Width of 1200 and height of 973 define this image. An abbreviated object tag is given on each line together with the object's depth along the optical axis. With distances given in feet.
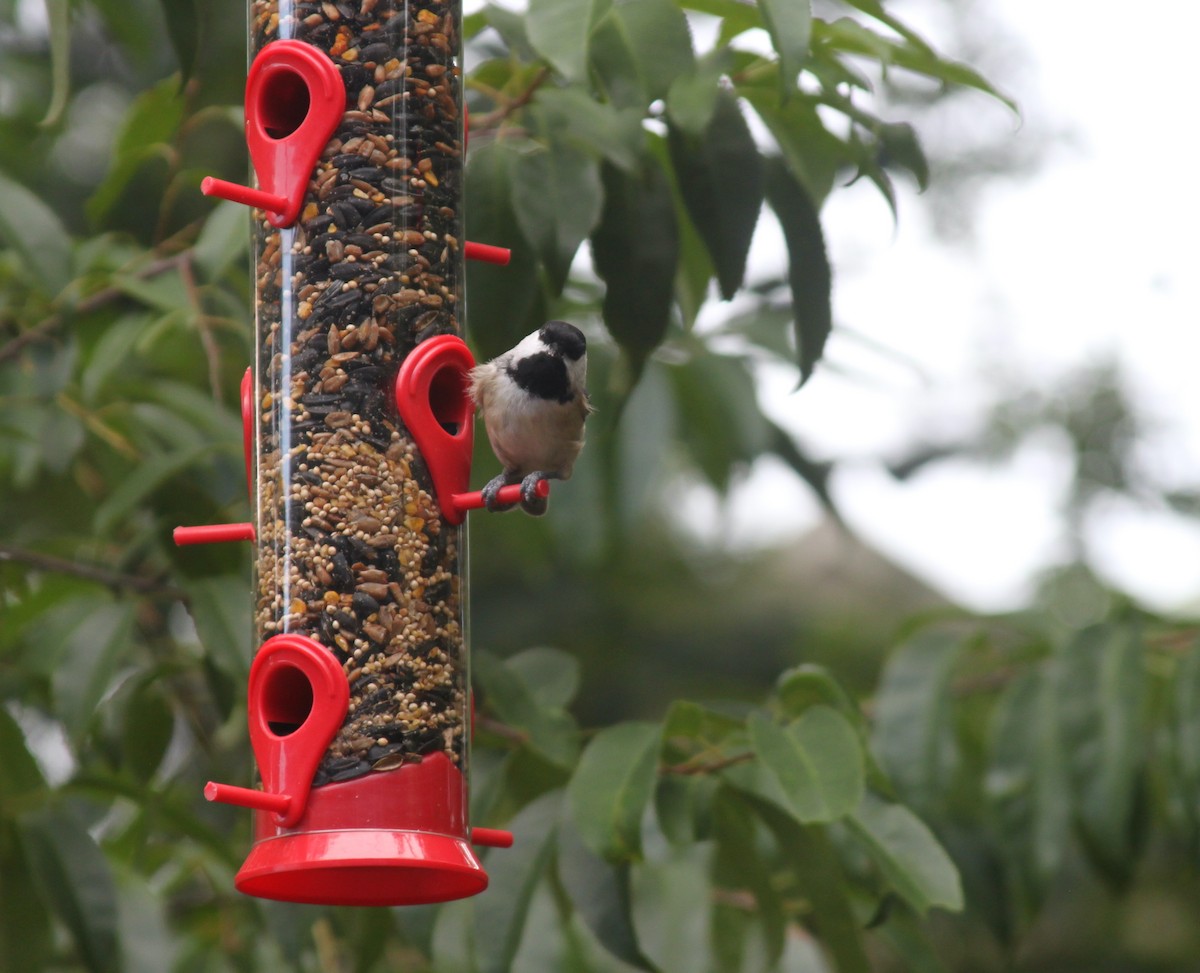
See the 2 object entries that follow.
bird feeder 18.15
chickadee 19.99
